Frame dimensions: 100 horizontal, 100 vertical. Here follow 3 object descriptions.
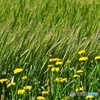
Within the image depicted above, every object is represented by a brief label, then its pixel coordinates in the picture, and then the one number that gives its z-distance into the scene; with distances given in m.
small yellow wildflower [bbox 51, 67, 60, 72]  3.64
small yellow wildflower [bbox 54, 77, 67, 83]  3.47
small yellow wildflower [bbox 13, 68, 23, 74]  3.61
